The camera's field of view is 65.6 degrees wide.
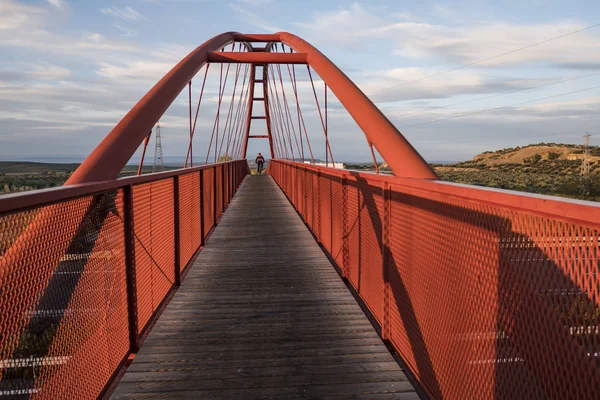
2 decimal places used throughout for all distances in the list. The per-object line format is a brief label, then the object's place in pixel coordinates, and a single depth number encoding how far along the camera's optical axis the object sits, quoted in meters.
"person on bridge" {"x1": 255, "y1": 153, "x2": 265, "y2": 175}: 49.06
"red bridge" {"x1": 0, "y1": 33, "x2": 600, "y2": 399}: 1.79
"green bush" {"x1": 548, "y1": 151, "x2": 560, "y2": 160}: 106.98
